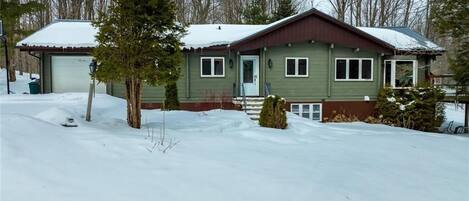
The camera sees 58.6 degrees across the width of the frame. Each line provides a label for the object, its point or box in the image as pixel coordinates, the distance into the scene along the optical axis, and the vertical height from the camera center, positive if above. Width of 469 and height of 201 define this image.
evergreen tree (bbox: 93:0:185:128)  8.90 +0.73
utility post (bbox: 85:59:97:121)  8.97 -0.07
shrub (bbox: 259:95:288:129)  11.17 -0.87
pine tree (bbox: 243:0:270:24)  29.56 +4.83
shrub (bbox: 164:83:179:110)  15.97 -0.65
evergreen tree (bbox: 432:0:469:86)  14.04 +1.92
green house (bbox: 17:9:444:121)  18.09 +0.73
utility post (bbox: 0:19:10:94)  22.14 +1.98
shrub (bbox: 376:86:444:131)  17.73 -1.13
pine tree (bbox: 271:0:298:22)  29.25 +5.05
